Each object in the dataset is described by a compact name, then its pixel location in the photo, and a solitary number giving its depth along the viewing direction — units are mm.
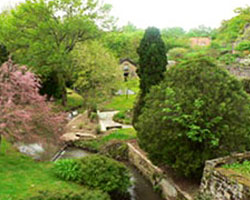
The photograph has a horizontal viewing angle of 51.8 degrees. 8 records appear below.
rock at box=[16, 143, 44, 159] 13941
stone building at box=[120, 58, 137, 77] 42219
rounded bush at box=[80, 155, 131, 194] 9359
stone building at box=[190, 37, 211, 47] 60500
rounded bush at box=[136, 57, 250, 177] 8617
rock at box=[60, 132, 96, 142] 17000
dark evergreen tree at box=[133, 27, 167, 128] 14570
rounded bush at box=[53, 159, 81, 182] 9988
